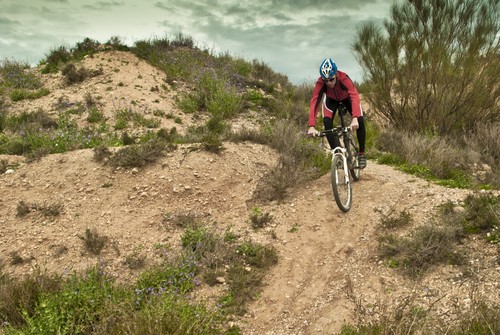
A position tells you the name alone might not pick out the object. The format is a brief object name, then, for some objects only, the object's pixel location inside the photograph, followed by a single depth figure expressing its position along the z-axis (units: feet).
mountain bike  18.26
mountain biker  19.47
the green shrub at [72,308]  11.55
